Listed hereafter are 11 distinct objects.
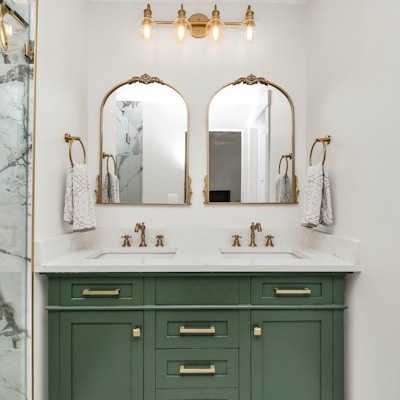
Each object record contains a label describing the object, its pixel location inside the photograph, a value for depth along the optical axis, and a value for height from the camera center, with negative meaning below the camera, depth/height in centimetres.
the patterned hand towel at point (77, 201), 183 +1
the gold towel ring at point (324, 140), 190 +35
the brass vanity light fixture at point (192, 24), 213 +112
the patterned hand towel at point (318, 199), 186 +2
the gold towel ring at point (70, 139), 186 +35
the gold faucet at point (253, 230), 221 -18
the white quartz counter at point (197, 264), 160 -29
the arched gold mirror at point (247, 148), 225 +36
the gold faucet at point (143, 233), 219 -20
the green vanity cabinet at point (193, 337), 162 -64
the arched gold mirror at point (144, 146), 225 +37
